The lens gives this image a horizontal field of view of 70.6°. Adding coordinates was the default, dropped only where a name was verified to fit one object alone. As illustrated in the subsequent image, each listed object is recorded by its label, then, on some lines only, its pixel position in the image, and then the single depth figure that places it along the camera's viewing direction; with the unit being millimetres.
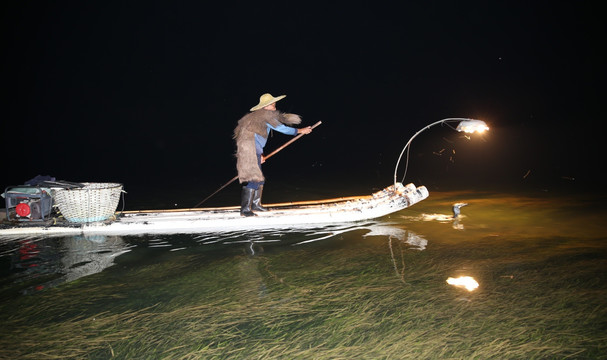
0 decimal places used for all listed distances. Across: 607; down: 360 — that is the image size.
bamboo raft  5922
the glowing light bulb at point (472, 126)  5926
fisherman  6125
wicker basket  5680
